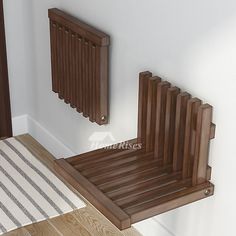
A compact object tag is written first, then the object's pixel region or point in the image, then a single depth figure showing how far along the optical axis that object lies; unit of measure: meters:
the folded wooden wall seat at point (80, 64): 2.77
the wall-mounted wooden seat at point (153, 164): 2.25
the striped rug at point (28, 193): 2.97
